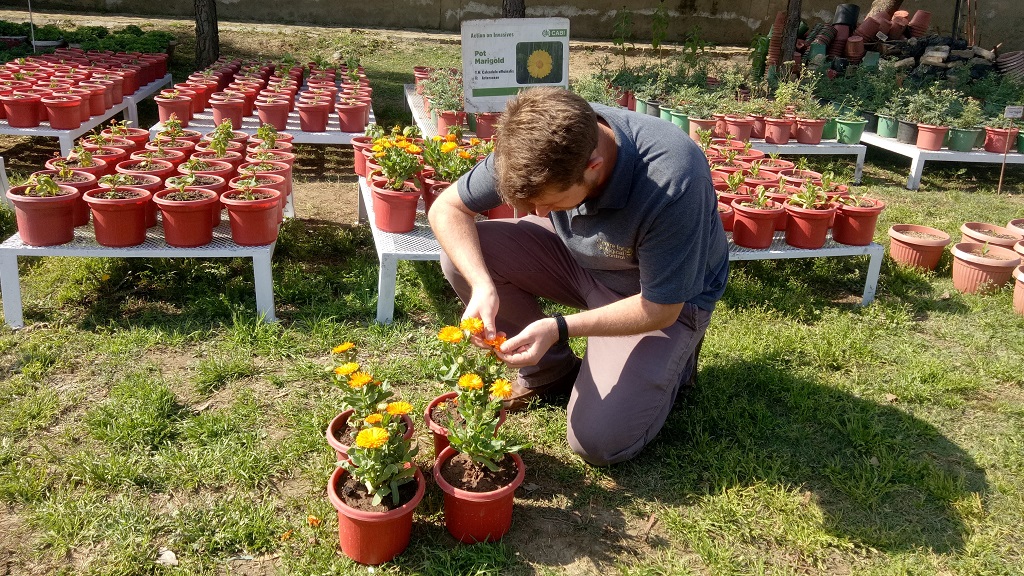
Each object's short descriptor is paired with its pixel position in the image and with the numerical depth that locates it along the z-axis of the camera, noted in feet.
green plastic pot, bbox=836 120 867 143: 22.36
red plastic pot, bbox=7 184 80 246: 10.69
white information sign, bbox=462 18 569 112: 17.12
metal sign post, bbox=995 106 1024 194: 17.75
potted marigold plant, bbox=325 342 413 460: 7.07
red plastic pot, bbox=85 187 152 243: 10.73
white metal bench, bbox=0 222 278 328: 10.84
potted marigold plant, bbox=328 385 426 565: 6.73
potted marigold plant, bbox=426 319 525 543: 7.17
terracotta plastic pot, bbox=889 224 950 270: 14.33
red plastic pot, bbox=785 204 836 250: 12.62
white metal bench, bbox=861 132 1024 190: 21.27
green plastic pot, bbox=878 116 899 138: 23.02
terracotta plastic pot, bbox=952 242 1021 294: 13.44
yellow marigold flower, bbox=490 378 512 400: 7.07
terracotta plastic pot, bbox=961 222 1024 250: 14.25
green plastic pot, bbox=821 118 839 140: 23.25
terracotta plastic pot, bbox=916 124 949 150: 21.29
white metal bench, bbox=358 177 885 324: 11.31
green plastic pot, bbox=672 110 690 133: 21.96
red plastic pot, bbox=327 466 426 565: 6.73
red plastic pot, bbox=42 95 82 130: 16.60
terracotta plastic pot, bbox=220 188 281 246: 11.16
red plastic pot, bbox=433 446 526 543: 7.09
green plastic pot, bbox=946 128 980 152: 21.50
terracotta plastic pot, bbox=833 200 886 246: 12.88
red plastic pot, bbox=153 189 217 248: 10.89
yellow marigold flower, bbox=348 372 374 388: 7.00
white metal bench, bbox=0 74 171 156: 16.92
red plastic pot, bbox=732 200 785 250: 12.39
